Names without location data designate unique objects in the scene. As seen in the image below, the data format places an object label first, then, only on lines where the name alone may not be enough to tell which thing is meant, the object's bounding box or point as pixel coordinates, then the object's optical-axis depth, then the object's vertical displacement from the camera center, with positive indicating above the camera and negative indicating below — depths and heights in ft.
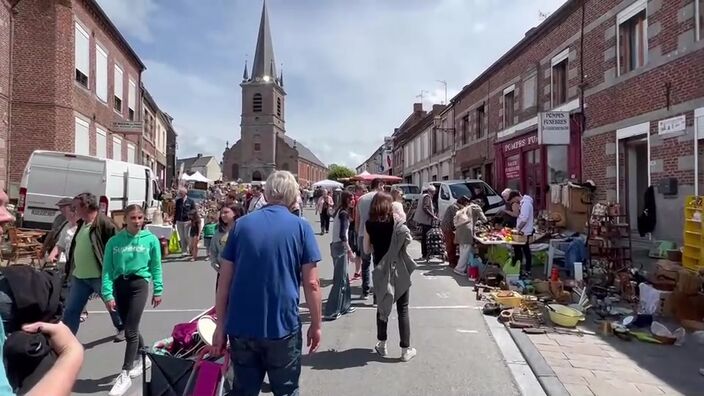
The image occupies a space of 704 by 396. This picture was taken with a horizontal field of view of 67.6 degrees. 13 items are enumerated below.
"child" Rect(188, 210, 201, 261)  42.78 -2.52
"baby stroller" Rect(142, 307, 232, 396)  9.98 -3.34
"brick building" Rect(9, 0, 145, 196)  59.82 +14.79
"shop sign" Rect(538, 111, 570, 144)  49.57 +7.30
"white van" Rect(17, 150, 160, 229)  42.39 +1.67
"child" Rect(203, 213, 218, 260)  40.19 -2.23
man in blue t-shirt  9.86 -1.79
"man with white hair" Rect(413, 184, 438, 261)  40.65 -1.02
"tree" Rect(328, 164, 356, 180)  366.84 +22.52
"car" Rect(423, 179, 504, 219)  57.93 +1.22
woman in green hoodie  14.92 -2.23
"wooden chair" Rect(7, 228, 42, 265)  34.53 -2.98
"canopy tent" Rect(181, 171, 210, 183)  92.18 +4.63
